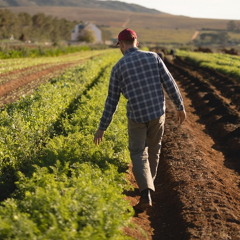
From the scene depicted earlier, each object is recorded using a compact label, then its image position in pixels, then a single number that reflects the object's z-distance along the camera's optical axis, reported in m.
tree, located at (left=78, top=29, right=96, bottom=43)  111.50
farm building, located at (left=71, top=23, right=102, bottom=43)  111.94
